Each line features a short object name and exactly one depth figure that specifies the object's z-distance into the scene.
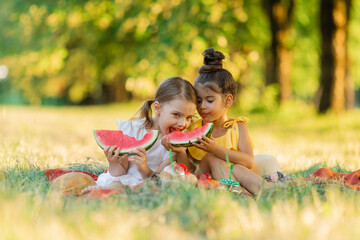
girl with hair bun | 3.64
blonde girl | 3.51
